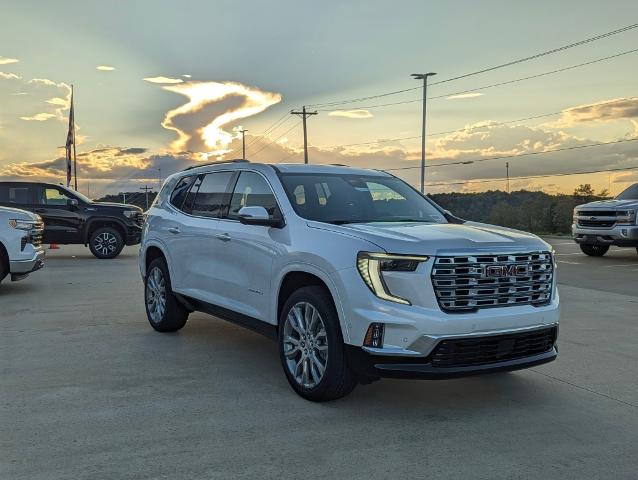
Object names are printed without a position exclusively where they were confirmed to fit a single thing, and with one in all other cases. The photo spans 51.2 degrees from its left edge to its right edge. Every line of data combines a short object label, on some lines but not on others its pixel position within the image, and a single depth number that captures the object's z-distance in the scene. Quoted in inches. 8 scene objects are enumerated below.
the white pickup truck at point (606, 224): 665.0
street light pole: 2032.5
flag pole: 1628.9
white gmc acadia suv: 176.9
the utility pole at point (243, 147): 3444.6
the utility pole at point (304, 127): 2477.9
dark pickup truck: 698.8
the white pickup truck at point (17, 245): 426.0
